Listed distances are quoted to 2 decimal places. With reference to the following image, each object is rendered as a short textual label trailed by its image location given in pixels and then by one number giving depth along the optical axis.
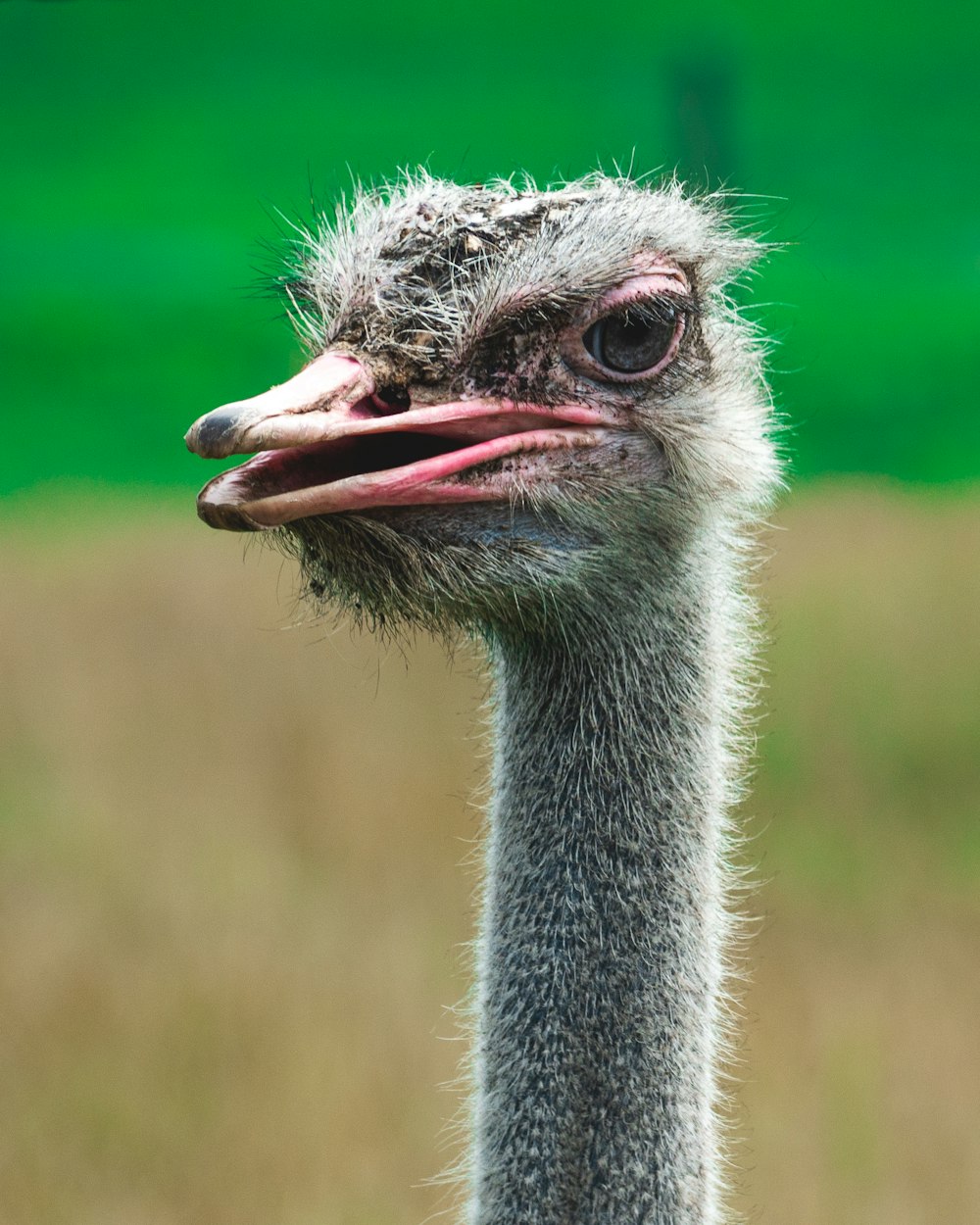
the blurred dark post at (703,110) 7.94
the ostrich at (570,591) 5.19
